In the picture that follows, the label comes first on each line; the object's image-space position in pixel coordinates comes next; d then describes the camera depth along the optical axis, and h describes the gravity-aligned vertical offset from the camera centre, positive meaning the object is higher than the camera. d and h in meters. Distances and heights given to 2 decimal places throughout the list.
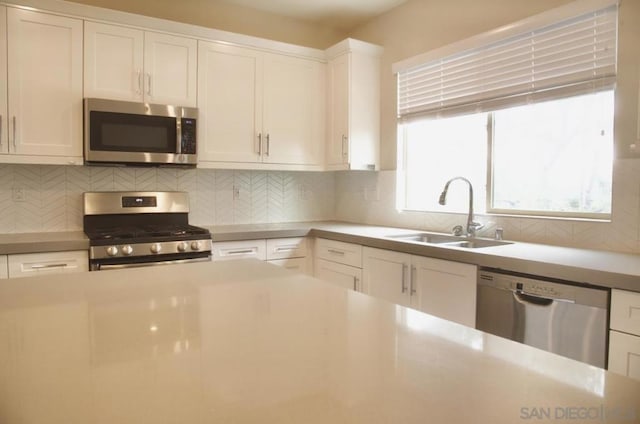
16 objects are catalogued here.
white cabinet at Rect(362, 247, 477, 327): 2.33 -0.47
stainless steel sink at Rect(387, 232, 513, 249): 2.71 -0.26
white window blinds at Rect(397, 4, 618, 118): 2.36 +0.80
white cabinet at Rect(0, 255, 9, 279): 2.50 -0.39
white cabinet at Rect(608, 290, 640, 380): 1.65 -0.49
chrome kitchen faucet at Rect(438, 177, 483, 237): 2.88 -0.14
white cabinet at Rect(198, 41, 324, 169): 3.38 +0.71
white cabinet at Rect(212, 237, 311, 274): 3.21 -0.38
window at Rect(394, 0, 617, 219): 2.42 +0.55
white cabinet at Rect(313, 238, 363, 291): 3.11 -0.46
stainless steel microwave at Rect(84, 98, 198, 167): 2.92 +0.43
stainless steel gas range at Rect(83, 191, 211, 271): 2.71 -0.23
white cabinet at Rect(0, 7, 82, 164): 2.74 +0.66
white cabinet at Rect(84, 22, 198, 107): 2.96 +0.90
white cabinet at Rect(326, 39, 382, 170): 3.67 +0.77
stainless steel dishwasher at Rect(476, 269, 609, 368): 1.79 -0.49
